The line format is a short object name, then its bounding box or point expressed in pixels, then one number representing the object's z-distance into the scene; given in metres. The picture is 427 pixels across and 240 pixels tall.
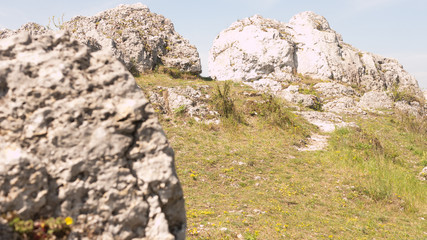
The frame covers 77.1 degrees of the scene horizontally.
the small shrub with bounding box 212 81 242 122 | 18.38
